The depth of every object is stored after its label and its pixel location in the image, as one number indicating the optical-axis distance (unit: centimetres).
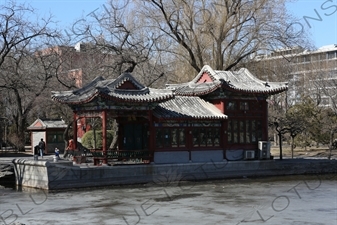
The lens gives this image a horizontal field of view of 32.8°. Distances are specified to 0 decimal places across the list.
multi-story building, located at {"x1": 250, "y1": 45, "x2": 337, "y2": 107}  3772
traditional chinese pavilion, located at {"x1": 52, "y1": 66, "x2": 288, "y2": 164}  2623
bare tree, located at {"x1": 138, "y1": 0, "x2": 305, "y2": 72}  3519
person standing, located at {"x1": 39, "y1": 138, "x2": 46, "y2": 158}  3372
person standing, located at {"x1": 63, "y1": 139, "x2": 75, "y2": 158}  2768
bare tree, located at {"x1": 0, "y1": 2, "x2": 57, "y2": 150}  2930
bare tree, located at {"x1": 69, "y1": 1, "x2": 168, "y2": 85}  3287
